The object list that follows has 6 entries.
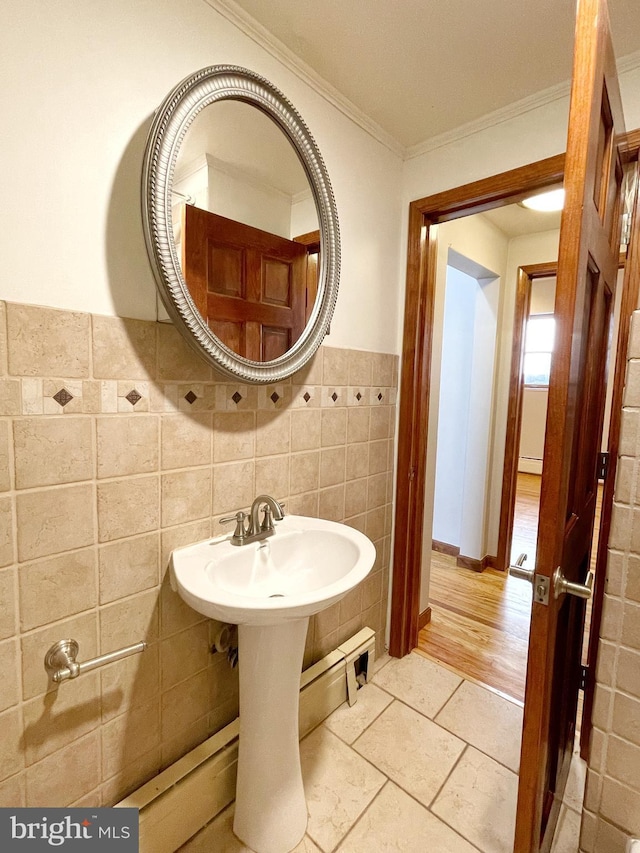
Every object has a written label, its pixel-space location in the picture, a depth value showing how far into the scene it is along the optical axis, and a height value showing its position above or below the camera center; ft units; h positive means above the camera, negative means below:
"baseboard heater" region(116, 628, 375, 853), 3.30 -3.53
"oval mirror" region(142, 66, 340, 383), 3.06 +1.47
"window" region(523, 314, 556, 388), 18.10 +2.22
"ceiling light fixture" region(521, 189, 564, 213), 6.77 +3.36
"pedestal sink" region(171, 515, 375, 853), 3.33 -2.28
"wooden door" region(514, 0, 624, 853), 2.26 +0.04
